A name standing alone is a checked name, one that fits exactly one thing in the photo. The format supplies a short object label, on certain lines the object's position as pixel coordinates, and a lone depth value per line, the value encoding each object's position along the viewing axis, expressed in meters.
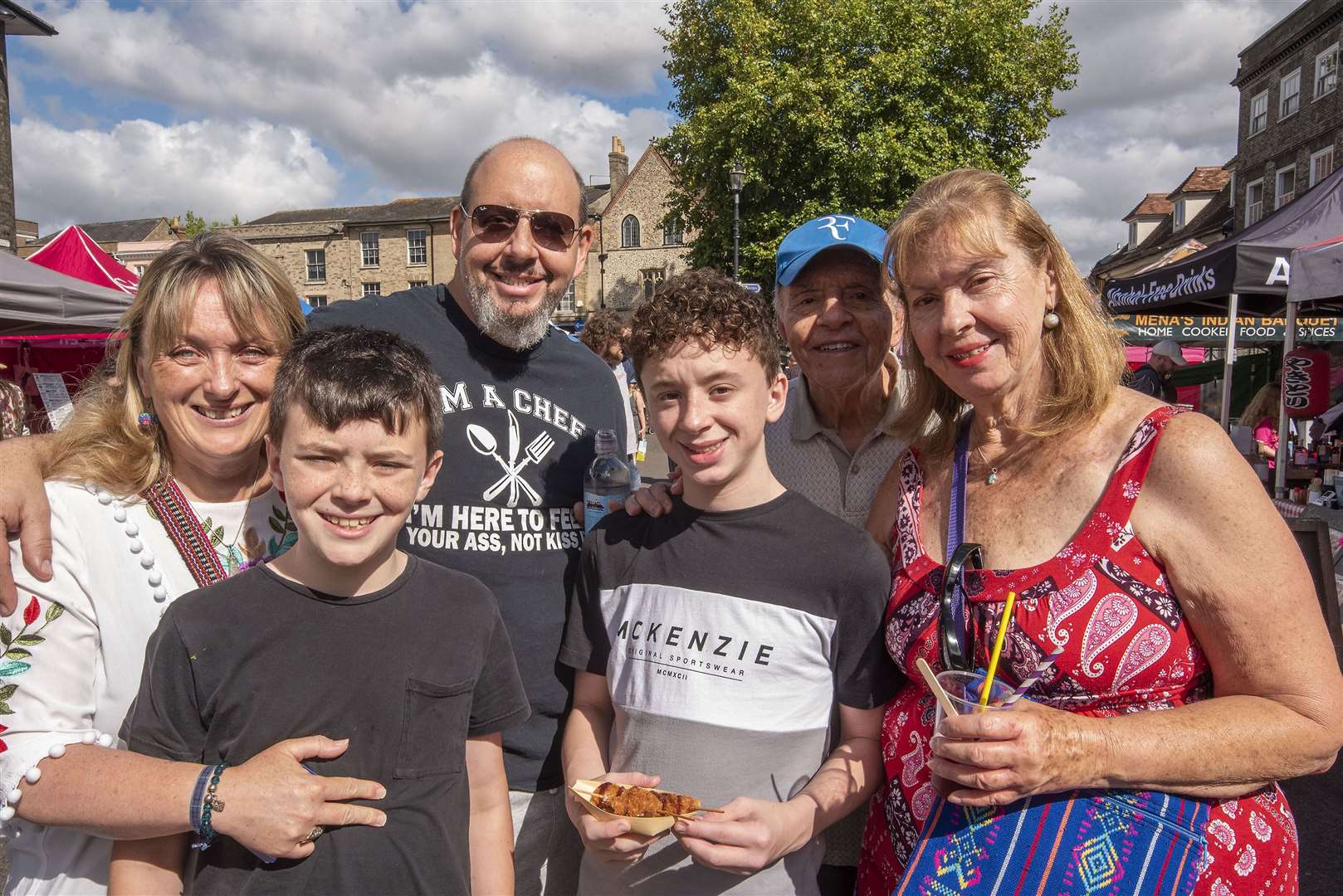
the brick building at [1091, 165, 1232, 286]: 33.62
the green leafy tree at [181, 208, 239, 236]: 41.44
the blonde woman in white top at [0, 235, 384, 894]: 1.56
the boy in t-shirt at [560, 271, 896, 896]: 1.94
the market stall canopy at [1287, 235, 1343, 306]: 5.93
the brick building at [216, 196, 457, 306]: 44.09
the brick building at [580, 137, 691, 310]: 42.41
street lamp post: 19.99
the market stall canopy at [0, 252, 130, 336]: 6.79
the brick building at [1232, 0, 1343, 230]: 23.28
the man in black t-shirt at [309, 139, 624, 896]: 2.33
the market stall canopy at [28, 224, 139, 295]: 11.00
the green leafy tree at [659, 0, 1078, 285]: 22.70
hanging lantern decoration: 7.03
